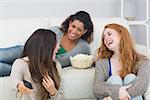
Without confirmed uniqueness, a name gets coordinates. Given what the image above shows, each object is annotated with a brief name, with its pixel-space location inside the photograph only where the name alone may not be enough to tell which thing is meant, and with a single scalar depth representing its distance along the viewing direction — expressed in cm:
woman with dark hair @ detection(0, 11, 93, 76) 323
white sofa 286
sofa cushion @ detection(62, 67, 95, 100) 288
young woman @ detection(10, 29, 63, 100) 263
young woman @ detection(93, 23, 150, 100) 269
